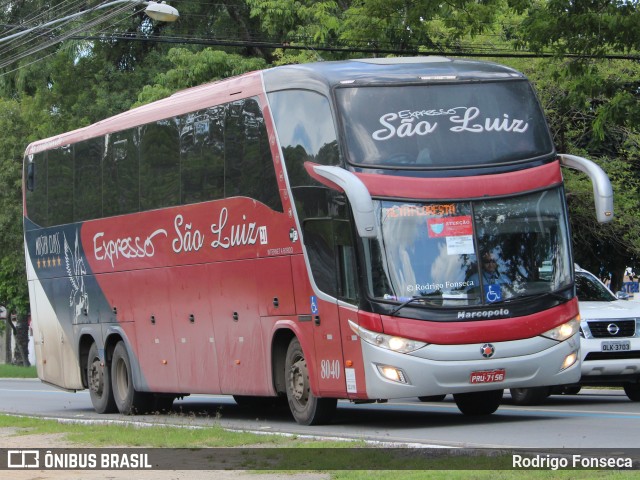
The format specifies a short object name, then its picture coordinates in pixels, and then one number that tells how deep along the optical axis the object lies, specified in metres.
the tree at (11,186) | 44.62
